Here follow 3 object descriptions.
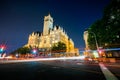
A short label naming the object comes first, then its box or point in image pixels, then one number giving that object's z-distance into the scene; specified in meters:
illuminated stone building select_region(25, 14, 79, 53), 70.58
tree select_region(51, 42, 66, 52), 48.05
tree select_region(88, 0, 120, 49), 14.68
